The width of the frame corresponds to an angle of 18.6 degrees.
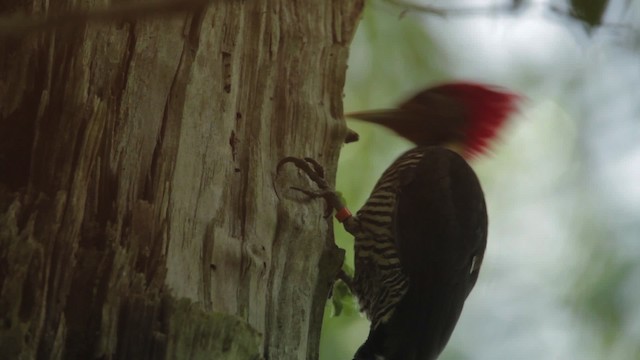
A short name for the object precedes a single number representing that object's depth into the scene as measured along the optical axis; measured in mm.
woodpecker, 6687
